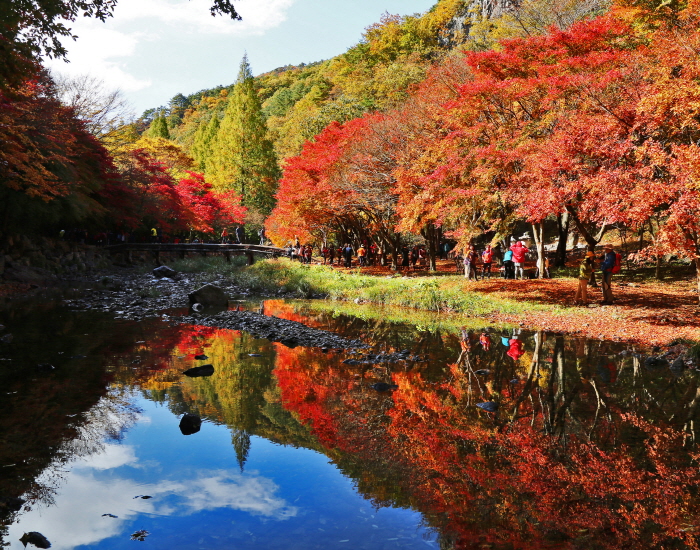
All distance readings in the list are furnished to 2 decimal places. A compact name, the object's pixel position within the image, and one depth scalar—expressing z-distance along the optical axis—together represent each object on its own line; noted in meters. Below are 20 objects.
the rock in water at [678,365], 9.61
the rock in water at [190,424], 6.63
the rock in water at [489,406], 7.21
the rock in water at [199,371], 8.93
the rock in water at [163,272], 28.36
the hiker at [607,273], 15.52
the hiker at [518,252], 19.31
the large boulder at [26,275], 22.09
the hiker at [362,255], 30.22
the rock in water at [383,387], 8.17
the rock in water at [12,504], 4.50
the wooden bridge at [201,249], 34.47
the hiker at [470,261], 20.51
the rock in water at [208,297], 17.73
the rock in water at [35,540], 4.11
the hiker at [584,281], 15.74
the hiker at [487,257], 21.25
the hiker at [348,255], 29.45
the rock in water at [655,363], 9.84
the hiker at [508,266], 20.36
